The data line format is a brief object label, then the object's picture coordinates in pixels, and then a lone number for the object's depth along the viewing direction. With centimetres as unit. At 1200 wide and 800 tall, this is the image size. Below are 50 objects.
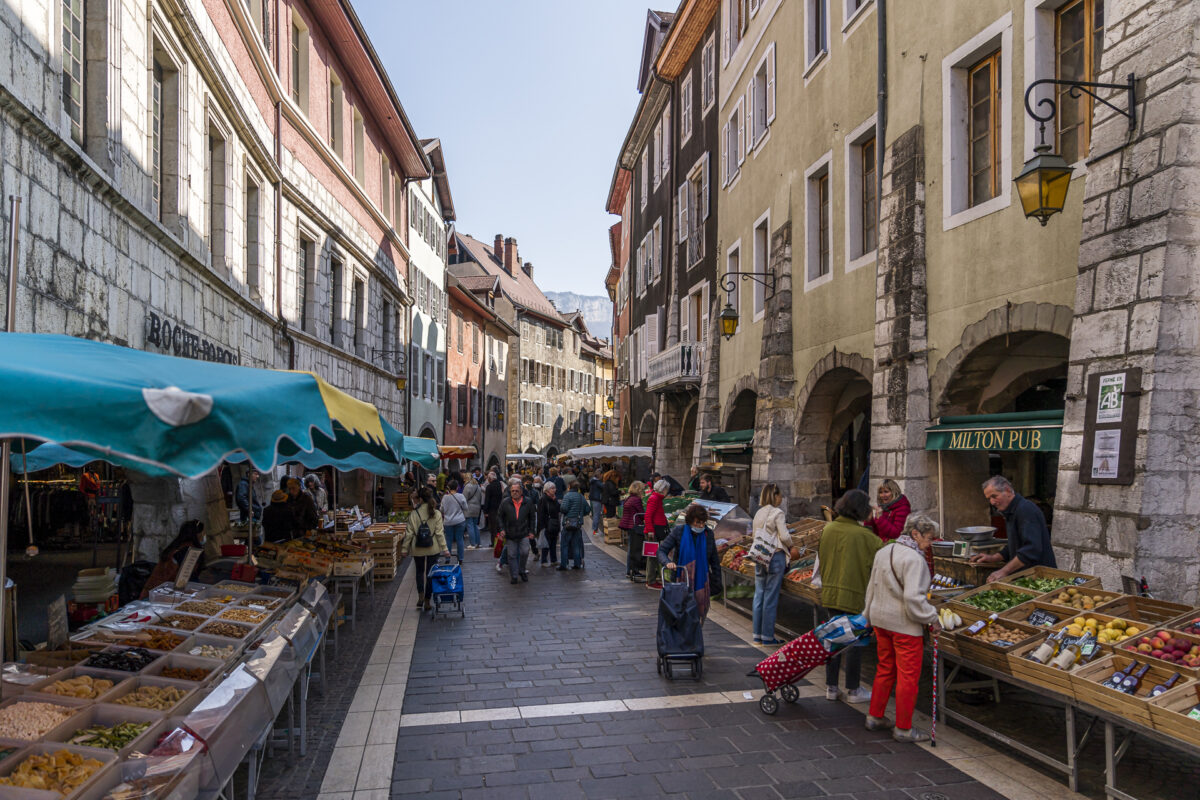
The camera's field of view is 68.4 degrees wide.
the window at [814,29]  1502
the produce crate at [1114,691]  475
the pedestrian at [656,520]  1334
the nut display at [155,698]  470
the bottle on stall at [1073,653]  546
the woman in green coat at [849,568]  713
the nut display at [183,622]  648
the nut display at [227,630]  633
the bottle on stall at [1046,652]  565
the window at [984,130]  988
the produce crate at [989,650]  592
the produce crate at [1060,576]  659
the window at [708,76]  2286
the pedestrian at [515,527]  1416
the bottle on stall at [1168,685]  482
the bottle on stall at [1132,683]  494
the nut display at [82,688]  477
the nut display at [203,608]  691
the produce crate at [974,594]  666
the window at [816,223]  1487
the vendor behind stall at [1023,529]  712
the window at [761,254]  1761
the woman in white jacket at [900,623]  619
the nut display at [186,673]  533
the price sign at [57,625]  587
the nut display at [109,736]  418
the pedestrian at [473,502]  1911
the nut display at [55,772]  361
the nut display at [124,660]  529
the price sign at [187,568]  776
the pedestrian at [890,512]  928
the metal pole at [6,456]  437
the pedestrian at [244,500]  1537
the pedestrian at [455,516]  1466
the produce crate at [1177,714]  442
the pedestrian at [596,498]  2291
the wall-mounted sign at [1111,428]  690
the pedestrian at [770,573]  935
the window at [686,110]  2558
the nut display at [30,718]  417
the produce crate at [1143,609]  591
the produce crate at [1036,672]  535
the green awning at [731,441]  1784
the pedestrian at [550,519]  1611
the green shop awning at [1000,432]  823
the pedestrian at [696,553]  859
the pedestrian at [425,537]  1162
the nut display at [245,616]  672
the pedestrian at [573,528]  1557
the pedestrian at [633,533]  1458
